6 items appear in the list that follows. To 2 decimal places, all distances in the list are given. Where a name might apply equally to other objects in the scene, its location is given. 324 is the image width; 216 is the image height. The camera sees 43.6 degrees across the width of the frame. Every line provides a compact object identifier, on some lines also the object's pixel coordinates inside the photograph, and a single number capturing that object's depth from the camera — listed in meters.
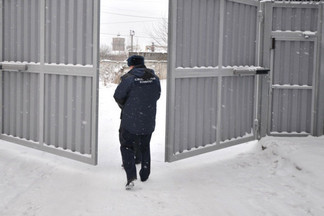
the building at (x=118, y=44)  75.25
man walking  5.09
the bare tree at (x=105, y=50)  47.28
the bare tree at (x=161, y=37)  43.27
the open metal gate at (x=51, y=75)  5.82
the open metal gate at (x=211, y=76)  5.98
